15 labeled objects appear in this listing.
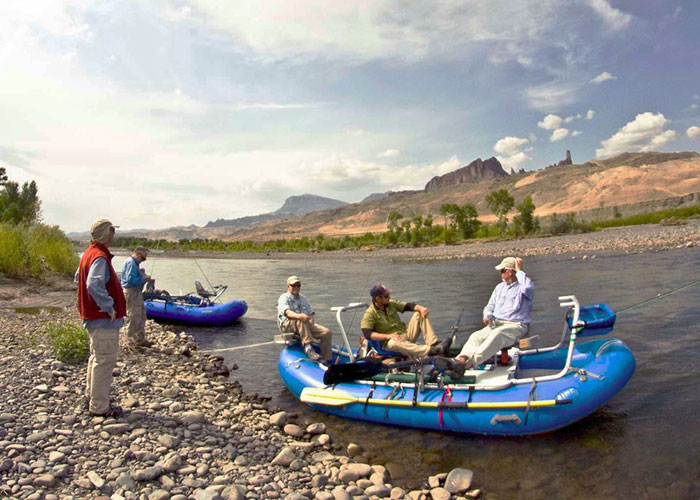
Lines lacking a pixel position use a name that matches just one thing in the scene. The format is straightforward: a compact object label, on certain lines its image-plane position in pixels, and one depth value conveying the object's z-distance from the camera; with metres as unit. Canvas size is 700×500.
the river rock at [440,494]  5.23
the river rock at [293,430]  6.80
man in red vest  5.93
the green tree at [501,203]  59.97
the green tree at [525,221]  55.34
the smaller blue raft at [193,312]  14.51
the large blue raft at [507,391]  6.36
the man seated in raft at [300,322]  8.87
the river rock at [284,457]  5.72
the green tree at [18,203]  30.08
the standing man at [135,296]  10.29
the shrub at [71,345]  8.37
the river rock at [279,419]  7.13
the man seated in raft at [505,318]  7.29
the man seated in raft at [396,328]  7.56
